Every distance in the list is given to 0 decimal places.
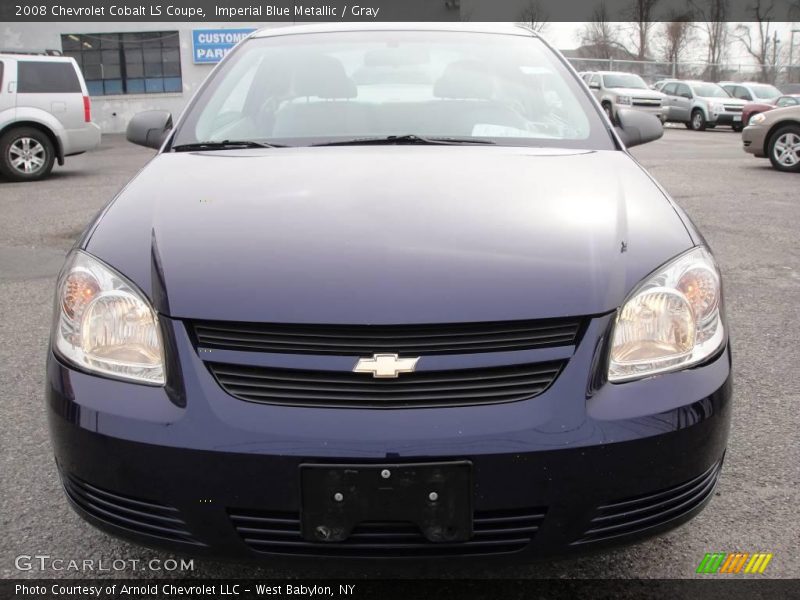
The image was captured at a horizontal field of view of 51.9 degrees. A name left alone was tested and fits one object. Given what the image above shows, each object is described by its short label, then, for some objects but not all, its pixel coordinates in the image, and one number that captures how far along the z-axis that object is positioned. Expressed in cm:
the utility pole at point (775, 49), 5356
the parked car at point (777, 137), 1172
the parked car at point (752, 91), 2591
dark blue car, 162
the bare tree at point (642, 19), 4622
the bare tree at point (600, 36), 4997
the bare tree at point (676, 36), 4797
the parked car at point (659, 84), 2717
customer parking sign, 2469
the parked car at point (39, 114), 1098
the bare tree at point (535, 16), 4738
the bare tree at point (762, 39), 5053
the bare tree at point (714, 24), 4806
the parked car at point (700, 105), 2439
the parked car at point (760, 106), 2188
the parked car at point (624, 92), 2539
